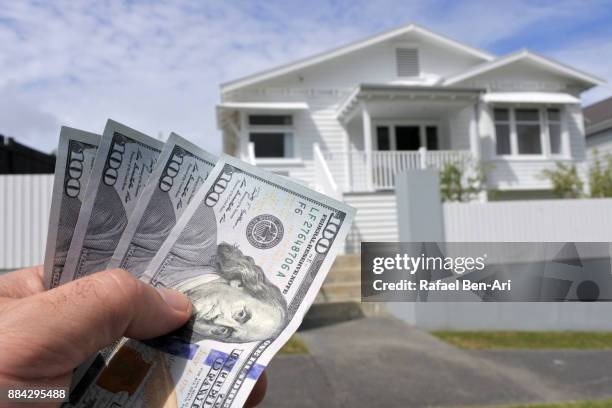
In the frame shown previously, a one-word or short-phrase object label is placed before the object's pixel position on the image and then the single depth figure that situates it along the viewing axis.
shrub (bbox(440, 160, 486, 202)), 11.26
